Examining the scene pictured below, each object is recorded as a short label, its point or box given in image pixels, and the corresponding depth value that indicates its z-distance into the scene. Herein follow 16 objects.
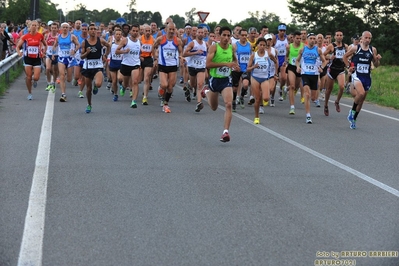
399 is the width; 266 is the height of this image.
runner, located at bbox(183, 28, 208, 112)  18.58
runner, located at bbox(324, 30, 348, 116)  18.98
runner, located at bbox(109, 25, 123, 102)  20.68
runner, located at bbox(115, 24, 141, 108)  18.36
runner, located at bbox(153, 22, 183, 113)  18.25
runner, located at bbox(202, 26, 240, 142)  13.31
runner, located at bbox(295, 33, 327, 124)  17.27
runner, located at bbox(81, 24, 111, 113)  17.20
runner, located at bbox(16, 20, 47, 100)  19.91
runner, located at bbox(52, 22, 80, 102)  19.70
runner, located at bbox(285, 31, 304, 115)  18.47
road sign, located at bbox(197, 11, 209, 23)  35.34
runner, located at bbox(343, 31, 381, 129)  15.75
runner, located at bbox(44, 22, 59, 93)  22.12
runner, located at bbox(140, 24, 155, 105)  19.61
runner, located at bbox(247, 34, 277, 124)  16.23
